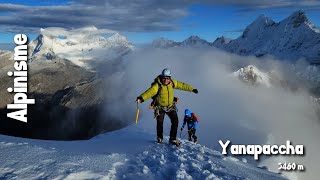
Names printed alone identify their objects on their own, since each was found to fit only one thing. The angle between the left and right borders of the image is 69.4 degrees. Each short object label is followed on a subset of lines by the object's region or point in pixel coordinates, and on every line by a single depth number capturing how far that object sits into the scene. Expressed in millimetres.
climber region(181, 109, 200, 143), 15266
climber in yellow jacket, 9829
